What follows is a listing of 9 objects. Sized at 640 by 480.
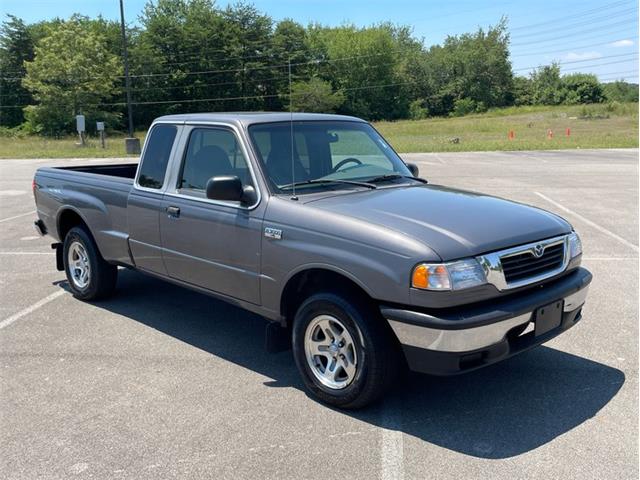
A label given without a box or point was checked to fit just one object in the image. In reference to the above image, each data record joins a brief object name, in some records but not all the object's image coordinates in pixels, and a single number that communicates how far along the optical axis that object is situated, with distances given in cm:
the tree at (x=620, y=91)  9375
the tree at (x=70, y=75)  5416
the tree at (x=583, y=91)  9119
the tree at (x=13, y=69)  7250
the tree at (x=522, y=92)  9661
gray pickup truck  341
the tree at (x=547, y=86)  9225
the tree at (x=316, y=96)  6886
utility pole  3325
